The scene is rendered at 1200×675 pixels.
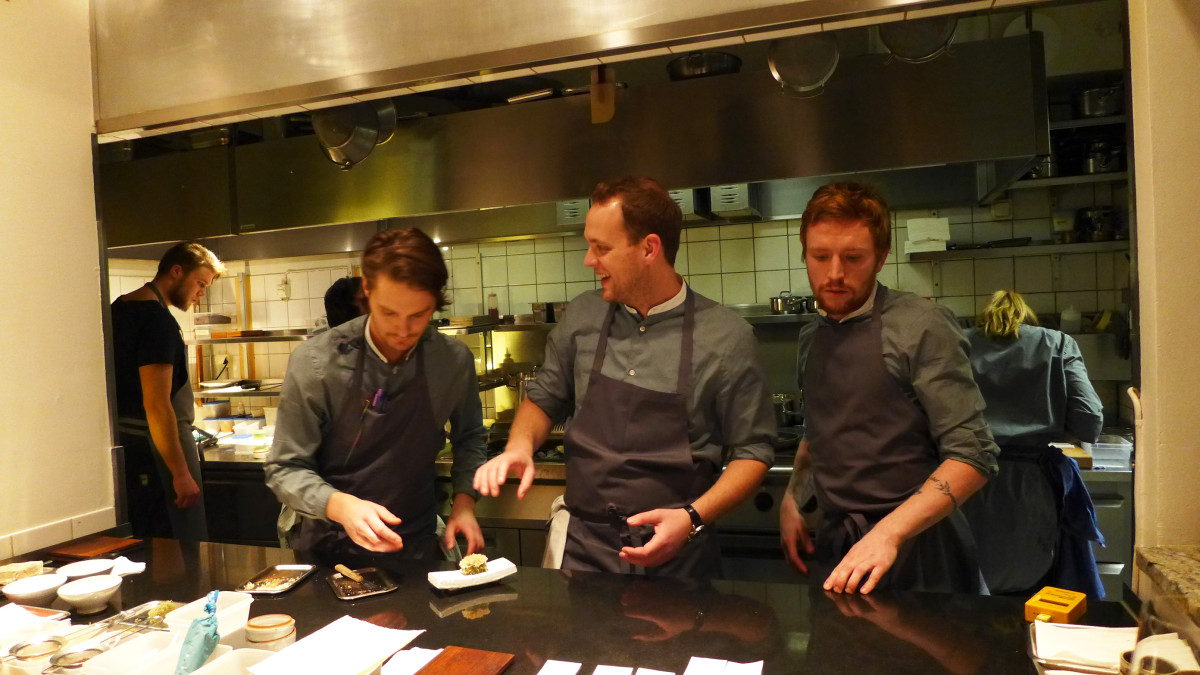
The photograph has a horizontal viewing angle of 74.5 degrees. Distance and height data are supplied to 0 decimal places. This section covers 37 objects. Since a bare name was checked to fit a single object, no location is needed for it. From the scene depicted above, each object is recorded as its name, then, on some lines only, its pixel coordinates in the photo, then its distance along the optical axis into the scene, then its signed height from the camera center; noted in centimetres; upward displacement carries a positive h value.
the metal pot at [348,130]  273 +74
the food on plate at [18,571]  179 -49
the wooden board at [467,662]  128 -54
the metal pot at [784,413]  402 -48
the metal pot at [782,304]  411 +8
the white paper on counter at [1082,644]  118 -53
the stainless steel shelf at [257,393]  491 -30
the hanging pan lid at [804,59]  218 +72
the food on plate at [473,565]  169 -50
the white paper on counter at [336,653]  120 -50
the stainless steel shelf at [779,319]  404 +0
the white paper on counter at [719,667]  124 -55
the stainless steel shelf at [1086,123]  386 +89
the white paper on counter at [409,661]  129 -54
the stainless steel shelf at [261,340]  476 +3
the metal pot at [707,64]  315 +103
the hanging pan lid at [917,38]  198 +69
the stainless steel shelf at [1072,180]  389 +62
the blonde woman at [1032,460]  309 -61
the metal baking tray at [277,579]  169 -52
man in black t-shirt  329 -21
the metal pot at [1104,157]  393 +73
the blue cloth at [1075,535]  305 -90
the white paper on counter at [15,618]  147 -50
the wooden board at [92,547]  202 -51
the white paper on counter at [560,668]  128 -55
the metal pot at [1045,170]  399 +69
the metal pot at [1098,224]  396 +40
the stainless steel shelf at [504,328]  416 +2
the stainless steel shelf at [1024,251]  389 +28
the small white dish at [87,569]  181 -50
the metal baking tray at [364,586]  165 -53
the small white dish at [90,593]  163 -50
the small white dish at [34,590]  167 -50
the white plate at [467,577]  165 -52
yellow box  135 -52
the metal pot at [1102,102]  390 +100
